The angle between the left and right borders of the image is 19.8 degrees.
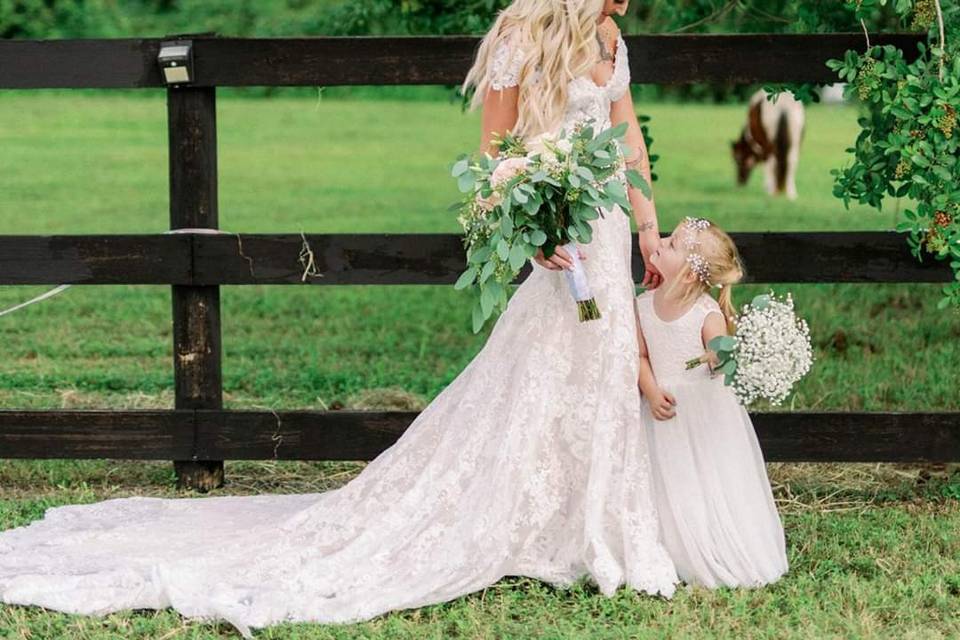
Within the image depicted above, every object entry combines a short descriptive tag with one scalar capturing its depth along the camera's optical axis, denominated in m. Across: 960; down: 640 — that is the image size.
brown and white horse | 29.28
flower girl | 8.39
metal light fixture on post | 10.07
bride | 8.15
